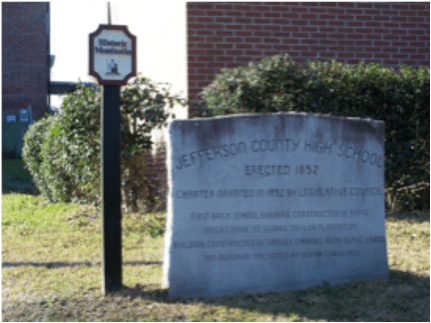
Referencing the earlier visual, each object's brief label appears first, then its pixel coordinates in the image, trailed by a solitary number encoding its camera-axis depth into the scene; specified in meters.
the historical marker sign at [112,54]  3.92
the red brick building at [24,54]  28.48
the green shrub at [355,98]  5.71
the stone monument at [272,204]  3.96
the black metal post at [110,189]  3.96
